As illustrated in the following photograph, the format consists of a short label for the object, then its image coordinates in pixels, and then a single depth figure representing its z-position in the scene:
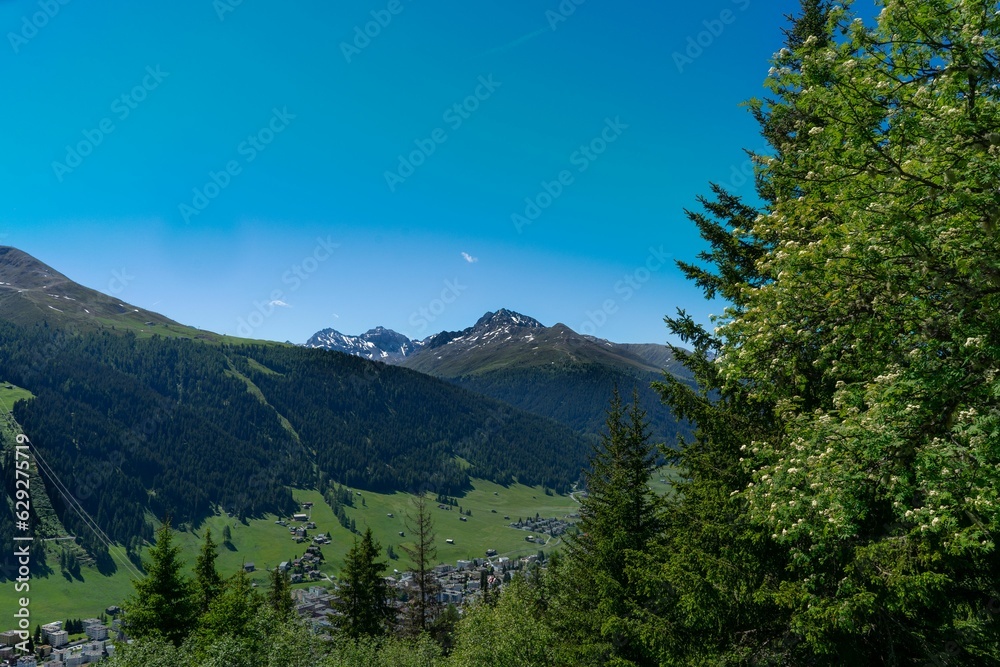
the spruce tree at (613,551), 21.64
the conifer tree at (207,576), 41.41
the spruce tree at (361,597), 45.94
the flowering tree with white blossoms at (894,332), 8.27
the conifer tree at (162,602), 32.41
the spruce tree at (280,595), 49.06
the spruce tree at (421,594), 48.56
